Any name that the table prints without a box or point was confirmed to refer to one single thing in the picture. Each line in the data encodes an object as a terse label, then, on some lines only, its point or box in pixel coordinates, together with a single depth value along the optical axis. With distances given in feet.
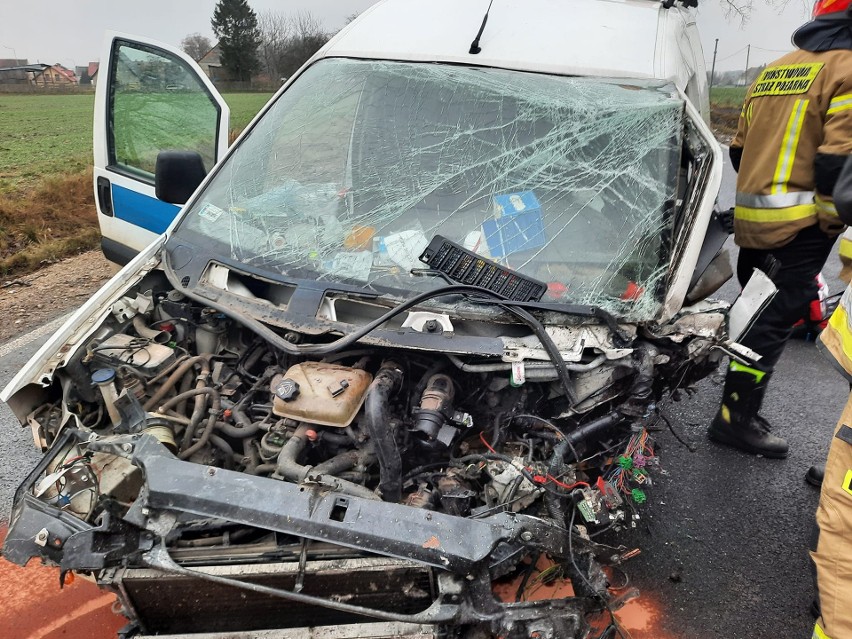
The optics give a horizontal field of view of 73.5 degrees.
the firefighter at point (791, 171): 9.13
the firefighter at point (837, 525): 5.91
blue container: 7.86
